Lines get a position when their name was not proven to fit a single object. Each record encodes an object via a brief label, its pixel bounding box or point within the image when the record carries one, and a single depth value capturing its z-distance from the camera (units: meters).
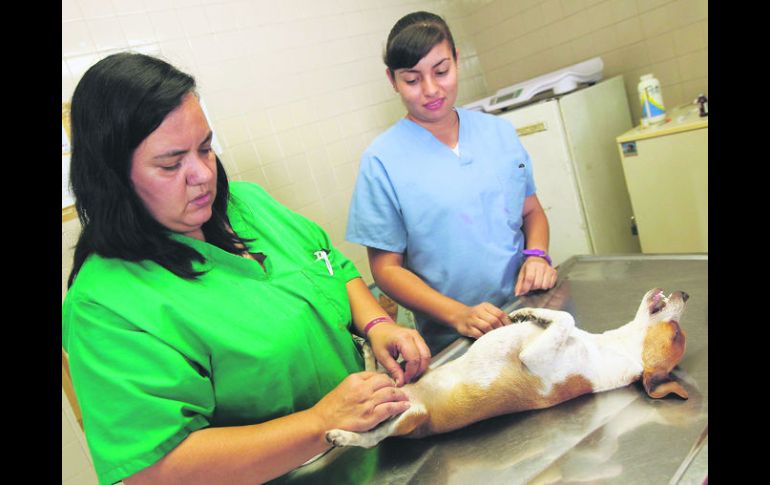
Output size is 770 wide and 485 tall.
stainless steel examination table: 0.76
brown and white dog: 0.93
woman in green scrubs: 0.79
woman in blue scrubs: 1.49
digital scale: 2.67
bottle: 2.46
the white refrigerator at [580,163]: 2.66
